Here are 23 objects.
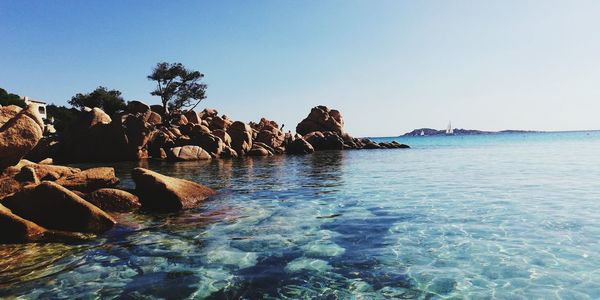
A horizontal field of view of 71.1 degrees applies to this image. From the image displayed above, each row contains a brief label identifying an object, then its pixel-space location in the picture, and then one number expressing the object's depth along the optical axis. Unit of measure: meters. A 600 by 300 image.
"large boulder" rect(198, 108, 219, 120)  65.24
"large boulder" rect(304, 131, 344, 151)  65.00
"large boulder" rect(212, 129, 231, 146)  47.32
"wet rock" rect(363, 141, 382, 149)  71.34
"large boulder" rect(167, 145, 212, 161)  39.56
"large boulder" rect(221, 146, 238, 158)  45.42
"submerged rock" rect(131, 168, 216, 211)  13.71
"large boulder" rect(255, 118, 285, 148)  55.34
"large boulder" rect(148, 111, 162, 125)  53.94
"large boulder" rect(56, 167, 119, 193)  13.64
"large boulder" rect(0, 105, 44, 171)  11.68
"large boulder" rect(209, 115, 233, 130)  54.99
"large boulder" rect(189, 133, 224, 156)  43.69
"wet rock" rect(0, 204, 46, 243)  9.61
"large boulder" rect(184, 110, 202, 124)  55.50
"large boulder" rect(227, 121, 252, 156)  49.06
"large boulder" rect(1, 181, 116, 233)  10.56
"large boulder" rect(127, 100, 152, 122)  54.94
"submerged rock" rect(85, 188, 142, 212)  13.14
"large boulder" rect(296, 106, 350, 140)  75.81
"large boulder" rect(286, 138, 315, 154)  55.62
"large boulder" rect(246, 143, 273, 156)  49.34
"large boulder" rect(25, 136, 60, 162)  39.84
